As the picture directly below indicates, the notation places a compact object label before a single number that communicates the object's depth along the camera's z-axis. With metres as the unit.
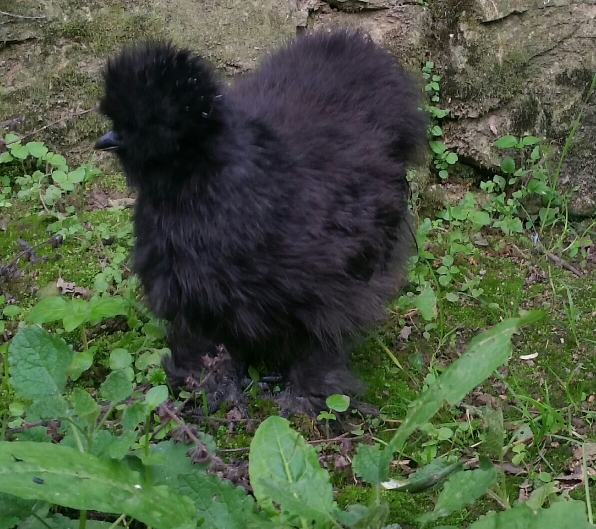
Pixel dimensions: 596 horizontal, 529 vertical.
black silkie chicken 1.82
